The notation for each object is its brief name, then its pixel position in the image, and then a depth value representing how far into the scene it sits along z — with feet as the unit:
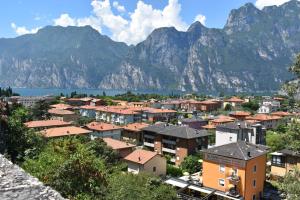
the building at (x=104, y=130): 191.72
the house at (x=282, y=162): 131.75
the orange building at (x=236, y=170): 113.91
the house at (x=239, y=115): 303.76
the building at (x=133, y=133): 205.87
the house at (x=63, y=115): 269.64
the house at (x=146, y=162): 130.11
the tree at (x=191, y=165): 148.00
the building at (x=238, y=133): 182.91
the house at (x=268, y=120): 277.40
